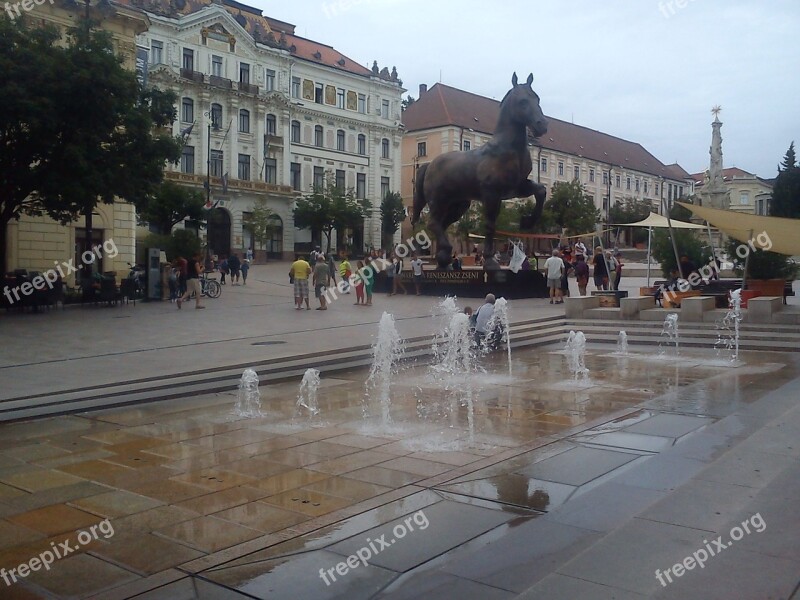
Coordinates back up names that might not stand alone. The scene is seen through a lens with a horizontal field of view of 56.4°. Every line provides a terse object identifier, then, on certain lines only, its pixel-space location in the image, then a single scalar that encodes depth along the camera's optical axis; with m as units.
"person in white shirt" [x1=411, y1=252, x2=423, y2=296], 27.47
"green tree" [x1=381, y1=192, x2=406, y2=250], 67.00
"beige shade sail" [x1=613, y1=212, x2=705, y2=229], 22.47
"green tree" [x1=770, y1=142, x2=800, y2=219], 54.59
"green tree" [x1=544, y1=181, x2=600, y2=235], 66.88
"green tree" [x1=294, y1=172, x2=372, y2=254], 60.03
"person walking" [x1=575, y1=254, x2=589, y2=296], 23.69
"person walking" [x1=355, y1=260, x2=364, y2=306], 24.47
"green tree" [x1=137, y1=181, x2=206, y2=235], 47.12
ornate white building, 56.44
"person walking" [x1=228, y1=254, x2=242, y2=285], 36.00
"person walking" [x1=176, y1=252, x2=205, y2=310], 23.84
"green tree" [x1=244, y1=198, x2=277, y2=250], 56.81
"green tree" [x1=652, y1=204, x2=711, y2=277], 23.09
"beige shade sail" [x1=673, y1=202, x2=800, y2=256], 17.20
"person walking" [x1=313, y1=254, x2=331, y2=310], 22.70
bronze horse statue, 22.45
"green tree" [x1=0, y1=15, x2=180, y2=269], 21.34
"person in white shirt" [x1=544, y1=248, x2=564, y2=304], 22.64
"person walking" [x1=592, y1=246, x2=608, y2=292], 24.19
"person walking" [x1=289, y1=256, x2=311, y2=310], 22.59
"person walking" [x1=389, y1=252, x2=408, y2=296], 28.44
